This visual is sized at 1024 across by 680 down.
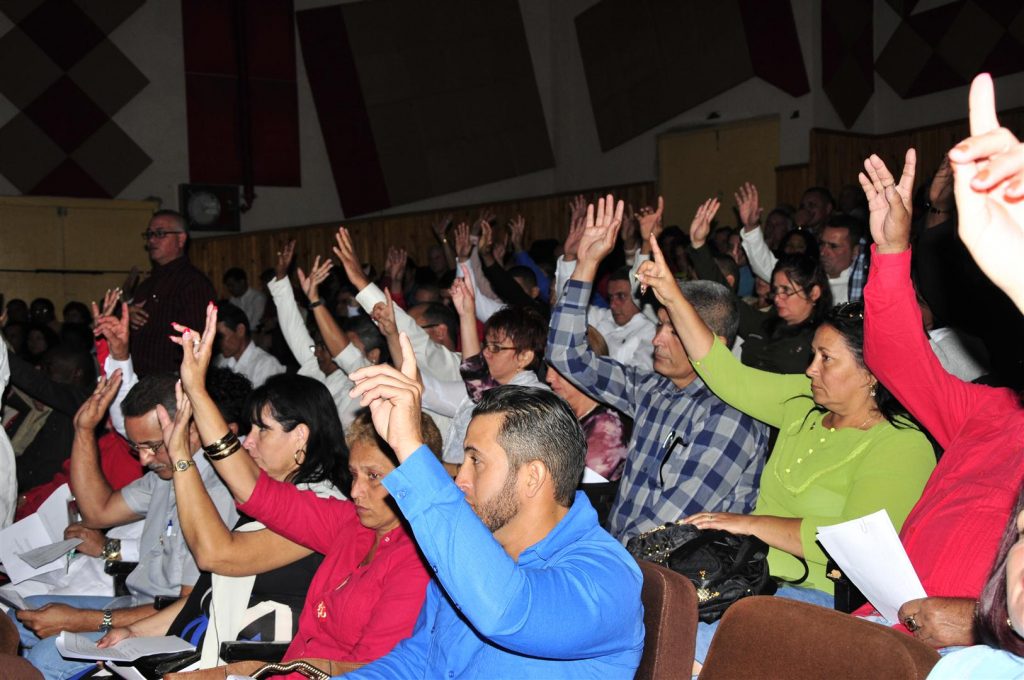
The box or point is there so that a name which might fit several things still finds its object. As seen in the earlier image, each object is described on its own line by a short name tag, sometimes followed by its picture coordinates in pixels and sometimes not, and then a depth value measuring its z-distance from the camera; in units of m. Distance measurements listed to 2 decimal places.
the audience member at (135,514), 3.05
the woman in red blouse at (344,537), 2.24
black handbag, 2.32
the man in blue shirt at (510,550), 1.50
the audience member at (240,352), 5.46
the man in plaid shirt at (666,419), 3.01
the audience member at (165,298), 5.23
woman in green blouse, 2.53
